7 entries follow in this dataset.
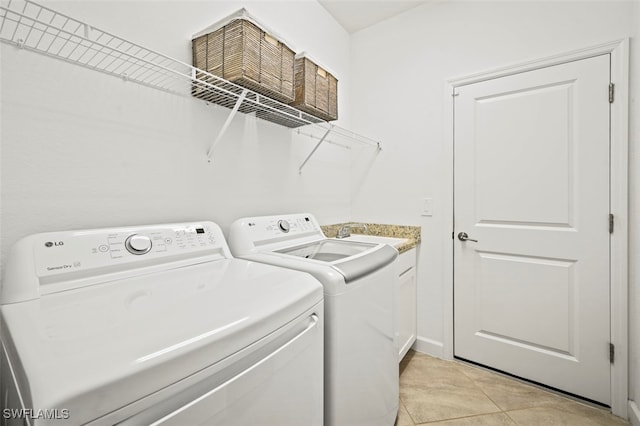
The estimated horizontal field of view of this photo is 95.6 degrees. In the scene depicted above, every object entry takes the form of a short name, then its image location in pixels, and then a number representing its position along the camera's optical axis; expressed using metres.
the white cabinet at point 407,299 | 2.00
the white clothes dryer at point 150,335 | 0.47
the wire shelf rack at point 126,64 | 0.92
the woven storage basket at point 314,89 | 1.61
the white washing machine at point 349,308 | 1.02
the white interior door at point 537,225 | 1.73
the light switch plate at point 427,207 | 2.29
